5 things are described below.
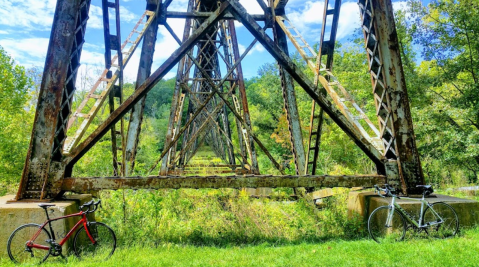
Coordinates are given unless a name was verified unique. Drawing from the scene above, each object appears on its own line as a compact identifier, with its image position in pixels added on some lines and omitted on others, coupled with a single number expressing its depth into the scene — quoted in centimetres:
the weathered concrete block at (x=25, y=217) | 306
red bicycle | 301
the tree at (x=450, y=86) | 1408
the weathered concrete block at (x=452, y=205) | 349
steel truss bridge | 346
